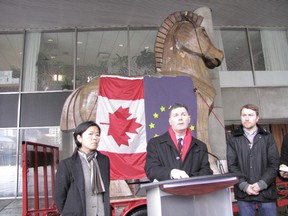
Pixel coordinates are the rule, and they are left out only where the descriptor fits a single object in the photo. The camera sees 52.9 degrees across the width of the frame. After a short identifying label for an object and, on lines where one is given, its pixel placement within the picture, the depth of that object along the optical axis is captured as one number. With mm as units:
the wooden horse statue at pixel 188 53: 4379
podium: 1468
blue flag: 4152
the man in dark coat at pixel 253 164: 2334
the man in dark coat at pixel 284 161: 2271
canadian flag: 3934
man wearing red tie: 1967
